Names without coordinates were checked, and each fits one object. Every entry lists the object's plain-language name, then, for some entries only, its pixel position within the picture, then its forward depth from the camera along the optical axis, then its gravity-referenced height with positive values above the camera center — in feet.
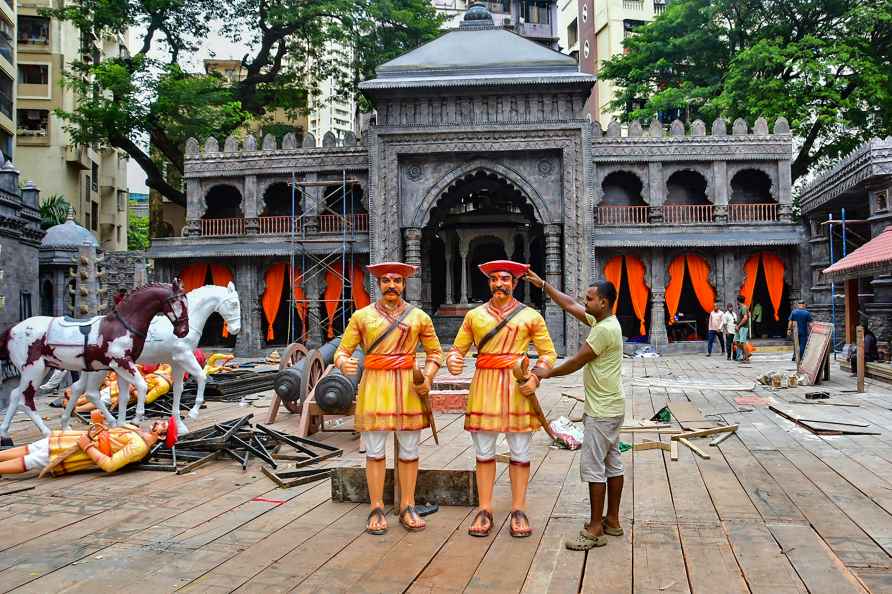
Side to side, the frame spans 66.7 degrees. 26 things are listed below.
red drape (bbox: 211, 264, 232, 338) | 76.48 +4.68
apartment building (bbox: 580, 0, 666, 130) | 135.95 +58.54
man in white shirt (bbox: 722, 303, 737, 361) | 63.52 -1.81
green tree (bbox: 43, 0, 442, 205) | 83.15 +34.83
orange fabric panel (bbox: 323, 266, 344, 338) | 74.59 +2.55
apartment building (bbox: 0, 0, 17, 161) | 94.53 +34.42
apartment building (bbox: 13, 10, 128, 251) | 108.06 +33.84
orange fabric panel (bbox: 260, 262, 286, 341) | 76.07 +2.67
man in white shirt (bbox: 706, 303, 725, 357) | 65.16 -1.77
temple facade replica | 68.03 +12.02
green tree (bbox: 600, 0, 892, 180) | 80.84 +30.48
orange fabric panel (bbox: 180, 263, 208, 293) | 76.64 +4.51
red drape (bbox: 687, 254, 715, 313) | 73.20 +3.02
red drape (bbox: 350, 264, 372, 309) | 75.05 +2.51
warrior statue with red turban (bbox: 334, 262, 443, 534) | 16.49 -1.61
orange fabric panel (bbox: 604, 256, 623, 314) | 73.15 +4.44
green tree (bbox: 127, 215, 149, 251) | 172.55 +21.82
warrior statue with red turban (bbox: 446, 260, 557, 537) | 15.89 -1.68
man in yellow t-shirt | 15.21 -2.19
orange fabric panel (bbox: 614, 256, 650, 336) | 73.31 +2.63
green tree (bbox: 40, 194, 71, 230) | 90.63 +14.81
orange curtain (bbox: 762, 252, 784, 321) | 72.84 +3.87
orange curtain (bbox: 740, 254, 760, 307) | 72.33 +3.57
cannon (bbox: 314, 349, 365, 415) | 25.80 -3.09
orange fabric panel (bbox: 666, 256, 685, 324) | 73.31 +2.90
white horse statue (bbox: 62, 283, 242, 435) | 29.48 -1.21
